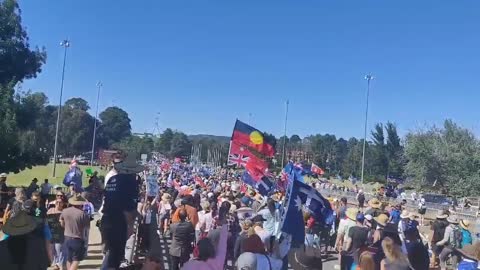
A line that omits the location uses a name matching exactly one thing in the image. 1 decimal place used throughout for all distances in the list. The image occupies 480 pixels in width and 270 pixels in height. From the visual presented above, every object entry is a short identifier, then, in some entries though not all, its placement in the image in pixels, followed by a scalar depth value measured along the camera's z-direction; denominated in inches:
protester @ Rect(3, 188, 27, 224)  324.7
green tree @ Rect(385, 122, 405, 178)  3871.8
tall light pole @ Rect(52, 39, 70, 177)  1995.3
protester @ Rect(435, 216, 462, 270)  448.0
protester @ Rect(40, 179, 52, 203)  744.3
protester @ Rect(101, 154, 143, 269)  274.2
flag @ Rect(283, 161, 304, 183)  323.3
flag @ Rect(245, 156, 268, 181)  657.6
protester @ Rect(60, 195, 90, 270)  331.9
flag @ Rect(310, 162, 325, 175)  1454.1
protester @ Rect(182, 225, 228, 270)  191.0
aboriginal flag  654.5
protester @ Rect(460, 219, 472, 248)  469.1
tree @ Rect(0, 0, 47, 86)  1115.9
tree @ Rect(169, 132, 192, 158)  5599.9
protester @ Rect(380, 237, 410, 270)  234.4
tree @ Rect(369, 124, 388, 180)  4018.2
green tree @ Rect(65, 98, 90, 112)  5925.2
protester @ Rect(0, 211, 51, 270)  180.1
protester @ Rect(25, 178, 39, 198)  672.8
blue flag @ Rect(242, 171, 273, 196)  654.5
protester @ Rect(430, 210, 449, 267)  477.1
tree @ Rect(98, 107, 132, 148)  5767.7
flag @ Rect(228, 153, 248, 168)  668.7
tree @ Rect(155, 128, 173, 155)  5733.3
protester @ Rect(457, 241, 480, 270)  269.9
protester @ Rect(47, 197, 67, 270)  341.4
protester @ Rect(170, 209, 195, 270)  347.6
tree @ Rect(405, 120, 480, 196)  2037.4
